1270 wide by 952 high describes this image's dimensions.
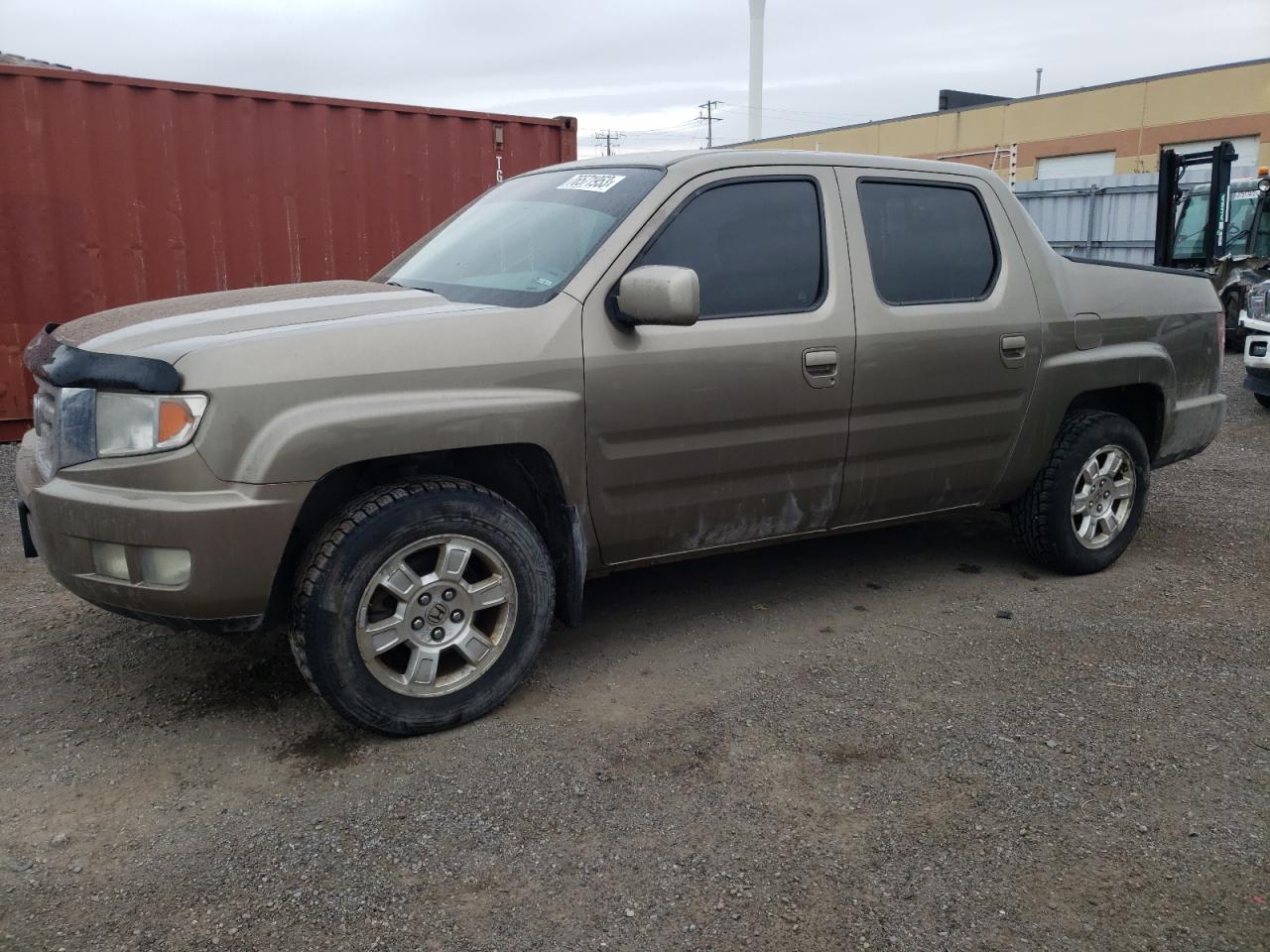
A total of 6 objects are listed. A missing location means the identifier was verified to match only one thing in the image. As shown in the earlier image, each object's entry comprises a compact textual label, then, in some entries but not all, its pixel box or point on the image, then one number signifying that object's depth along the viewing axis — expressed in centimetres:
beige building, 2581
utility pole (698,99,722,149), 7088
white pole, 4569
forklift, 1380
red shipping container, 728
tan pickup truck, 285
